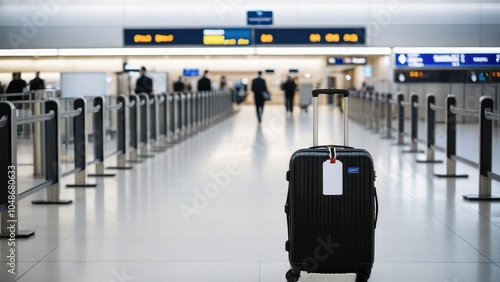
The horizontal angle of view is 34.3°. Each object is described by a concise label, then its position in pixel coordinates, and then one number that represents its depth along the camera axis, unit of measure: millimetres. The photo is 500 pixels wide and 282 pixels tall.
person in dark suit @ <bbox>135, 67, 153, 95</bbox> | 17459
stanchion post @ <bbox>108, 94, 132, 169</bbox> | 12039
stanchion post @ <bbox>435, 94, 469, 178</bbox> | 10427
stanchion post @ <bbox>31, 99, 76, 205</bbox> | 7926
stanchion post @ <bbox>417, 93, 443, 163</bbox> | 12391
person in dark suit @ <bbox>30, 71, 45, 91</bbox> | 19078
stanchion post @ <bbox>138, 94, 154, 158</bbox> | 13930
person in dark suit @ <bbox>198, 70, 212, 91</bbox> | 28453
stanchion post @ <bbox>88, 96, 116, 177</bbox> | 10508
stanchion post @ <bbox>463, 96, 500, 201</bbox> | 8297
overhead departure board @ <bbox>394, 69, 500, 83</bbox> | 21578
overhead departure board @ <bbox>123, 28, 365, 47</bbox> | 21969
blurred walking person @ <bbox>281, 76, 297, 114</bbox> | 35750
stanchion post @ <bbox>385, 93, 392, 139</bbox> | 18203
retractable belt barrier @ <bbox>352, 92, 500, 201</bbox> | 8305
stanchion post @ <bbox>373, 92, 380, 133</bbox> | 20828
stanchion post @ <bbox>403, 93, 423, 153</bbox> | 14180
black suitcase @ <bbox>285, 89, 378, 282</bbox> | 4414
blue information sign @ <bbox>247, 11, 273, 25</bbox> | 22375
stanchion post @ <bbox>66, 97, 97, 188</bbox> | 9289
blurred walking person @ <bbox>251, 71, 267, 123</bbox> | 27141
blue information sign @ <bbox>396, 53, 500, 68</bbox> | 22734
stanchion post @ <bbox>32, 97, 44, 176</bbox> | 9531
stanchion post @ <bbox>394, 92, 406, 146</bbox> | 16047
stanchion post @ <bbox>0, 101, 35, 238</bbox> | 6164
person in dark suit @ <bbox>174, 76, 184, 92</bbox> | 33844
